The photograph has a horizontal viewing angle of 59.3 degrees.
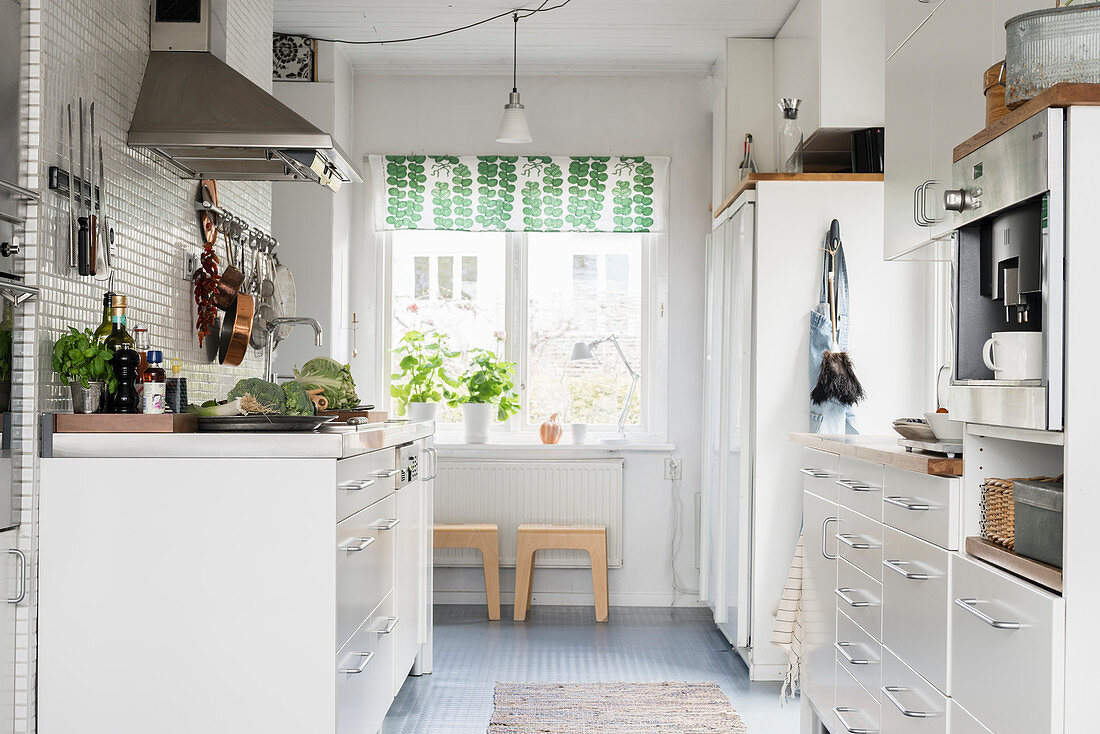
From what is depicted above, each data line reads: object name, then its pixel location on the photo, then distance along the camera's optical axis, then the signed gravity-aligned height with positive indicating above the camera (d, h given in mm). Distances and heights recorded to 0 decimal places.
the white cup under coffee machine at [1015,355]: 1499 +39
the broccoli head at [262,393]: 2293 -50
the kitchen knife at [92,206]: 2129 +371
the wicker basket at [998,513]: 1697 -242
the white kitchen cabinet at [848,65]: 3402 +1108
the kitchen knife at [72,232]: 2076 +298
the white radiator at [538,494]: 4641 -576
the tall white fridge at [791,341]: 3453 +131
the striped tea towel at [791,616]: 3025 -765
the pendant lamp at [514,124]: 4090 +1063
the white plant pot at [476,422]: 4664 -231
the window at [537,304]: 4840 +356
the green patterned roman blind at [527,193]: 4719 +889
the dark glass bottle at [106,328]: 2123 +94
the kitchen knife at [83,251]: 2098 +260
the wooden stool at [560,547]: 4383 -784
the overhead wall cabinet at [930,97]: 2152 +703
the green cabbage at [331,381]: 2967 -26
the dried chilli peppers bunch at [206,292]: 2812 +233
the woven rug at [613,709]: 2979 -1090
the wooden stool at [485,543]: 4398 -773
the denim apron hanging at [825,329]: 3400 +171
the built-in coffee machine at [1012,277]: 1429 +178
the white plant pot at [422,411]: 4629 -179
